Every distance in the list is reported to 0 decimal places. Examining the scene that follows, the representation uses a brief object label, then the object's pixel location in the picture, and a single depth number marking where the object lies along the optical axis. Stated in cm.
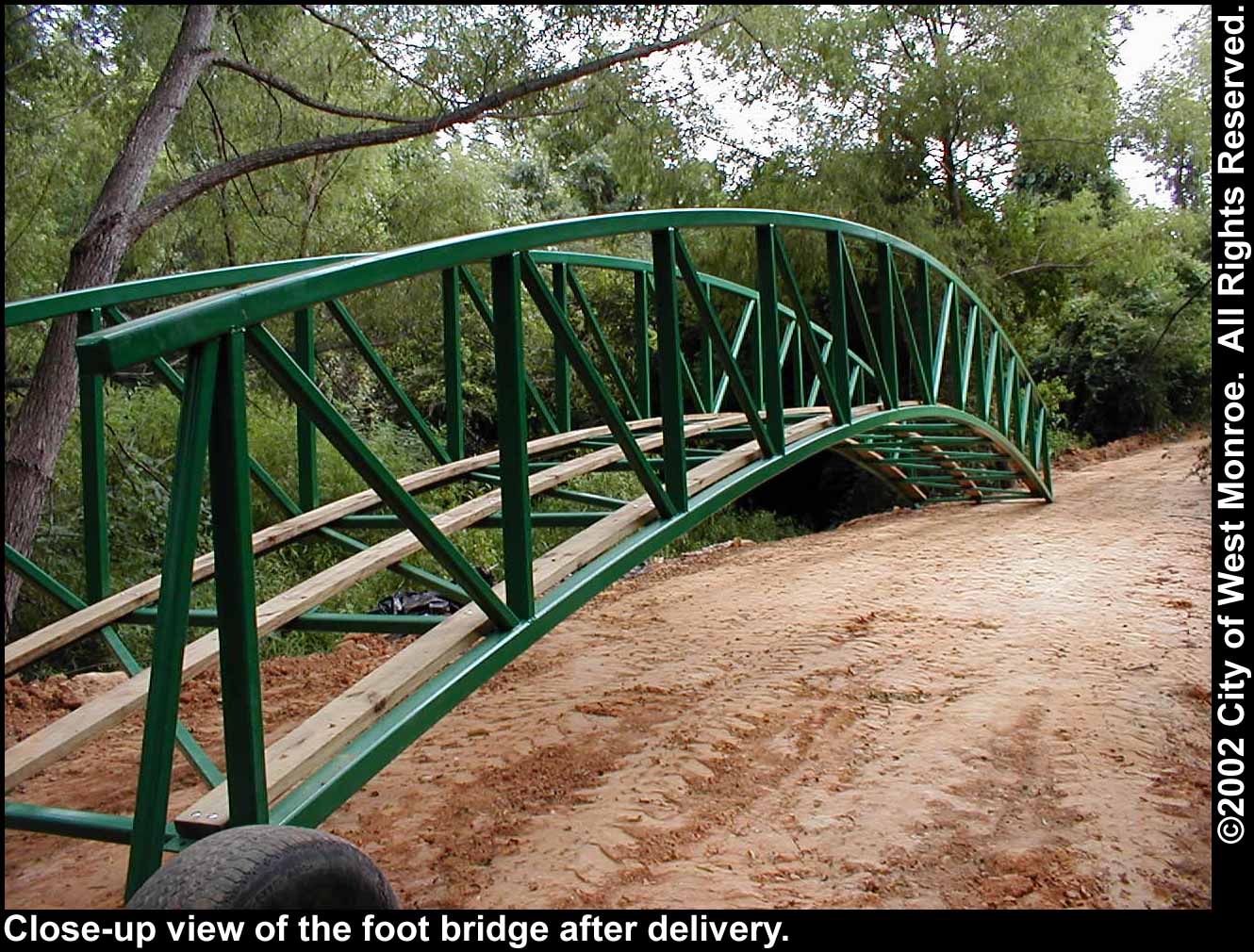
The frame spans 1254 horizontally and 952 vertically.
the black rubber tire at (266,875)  205
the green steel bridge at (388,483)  235
